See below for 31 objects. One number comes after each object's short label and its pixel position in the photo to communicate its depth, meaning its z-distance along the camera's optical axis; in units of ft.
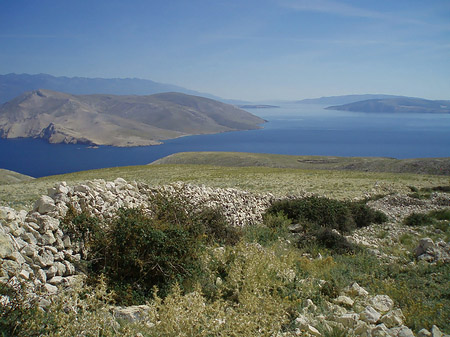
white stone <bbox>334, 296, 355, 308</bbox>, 19.66
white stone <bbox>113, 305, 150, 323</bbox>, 16.35
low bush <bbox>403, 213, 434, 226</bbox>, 43.11
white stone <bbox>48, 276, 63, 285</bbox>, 17.80
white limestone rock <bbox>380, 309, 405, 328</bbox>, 17.08
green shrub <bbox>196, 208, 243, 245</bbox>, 31.83
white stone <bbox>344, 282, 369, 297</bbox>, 21.21
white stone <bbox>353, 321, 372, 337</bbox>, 15.59
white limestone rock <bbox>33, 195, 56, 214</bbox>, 23.98
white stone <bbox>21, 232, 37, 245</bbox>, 19.82
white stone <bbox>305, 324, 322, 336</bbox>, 15.39
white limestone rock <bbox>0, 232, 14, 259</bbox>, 17.11
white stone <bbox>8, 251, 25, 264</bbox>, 17.39
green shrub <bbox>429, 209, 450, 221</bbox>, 45.52
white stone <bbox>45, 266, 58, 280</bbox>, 18.36
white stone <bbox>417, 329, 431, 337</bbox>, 15.69
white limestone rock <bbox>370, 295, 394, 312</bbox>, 18.85
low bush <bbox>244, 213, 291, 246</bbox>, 34.81
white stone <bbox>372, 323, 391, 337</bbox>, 15.44
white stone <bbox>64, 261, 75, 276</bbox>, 19.42
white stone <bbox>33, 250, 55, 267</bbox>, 18.45
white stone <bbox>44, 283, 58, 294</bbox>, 16.60
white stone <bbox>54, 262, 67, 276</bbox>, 18.99
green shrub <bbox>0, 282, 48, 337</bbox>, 13.07
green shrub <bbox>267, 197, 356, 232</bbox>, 42.52
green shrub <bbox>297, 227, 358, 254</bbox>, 32.89
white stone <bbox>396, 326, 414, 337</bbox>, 15.48
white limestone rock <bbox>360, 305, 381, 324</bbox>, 17.20
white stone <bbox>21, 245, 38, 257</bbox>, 18.51
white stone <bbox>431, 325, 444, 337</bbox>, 15.46
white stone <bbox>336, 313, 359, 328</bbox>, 16.62
